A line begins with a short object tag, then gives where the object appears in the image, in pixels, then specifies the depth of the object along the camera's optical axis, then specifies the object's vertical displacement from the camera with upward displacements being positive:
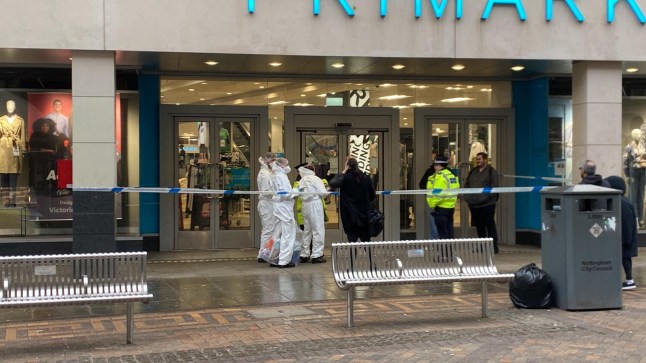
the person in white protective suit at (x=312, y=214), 11.91 -0.57
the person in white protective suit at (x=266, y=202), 11.91 -0.36
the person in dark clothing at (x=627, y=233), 9.20 -0.70
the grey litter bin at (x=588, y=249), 7.96 -0.77
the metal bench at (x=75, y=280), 6.59 -0.92
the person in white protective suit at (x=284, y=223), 11.64 -0.69
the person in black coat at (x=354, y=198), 11.59 -0.30
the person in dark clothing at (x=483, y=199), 13.21 -0.37
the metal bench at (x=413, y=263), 7.50 -0.88
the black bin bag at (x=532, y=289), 8.05 -1.22
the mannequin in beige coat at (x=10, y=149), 12.81 +0.56
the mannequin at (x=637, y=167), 14.62 +0.21
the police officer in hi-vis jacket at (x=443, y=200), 12.16 -0.35
